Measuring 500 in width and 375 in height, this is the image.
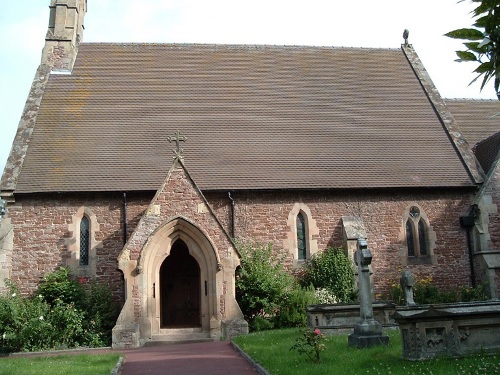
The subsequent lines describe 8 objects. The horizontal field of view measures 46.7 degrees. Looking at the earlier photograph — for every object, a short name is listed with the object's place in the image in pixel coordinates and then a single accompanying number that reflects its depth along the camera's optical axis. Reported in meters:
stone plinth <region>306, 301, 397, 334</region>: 15.08
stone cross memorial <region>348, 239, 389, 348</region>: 11.81
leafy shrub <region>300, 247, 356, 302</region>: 18.84
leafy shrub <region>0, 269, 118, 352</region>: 16.67
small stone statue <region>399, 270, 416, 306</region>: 14.90
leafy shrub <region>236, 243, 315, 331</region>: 17.73
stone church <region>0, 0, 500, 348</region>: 17.55
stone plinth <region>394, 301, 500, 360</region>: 9.86
